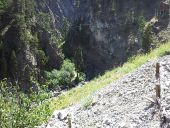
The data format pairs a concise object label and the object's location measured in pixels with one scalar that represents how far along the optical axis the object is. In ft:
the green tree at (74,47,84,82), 166.14
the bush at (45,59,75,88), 148.83
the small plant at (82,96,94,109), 23.18
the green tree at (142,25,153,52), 126.43
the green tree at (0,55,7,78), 131.05
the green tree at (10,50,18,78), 134.92
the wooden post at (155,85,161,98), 17.52
